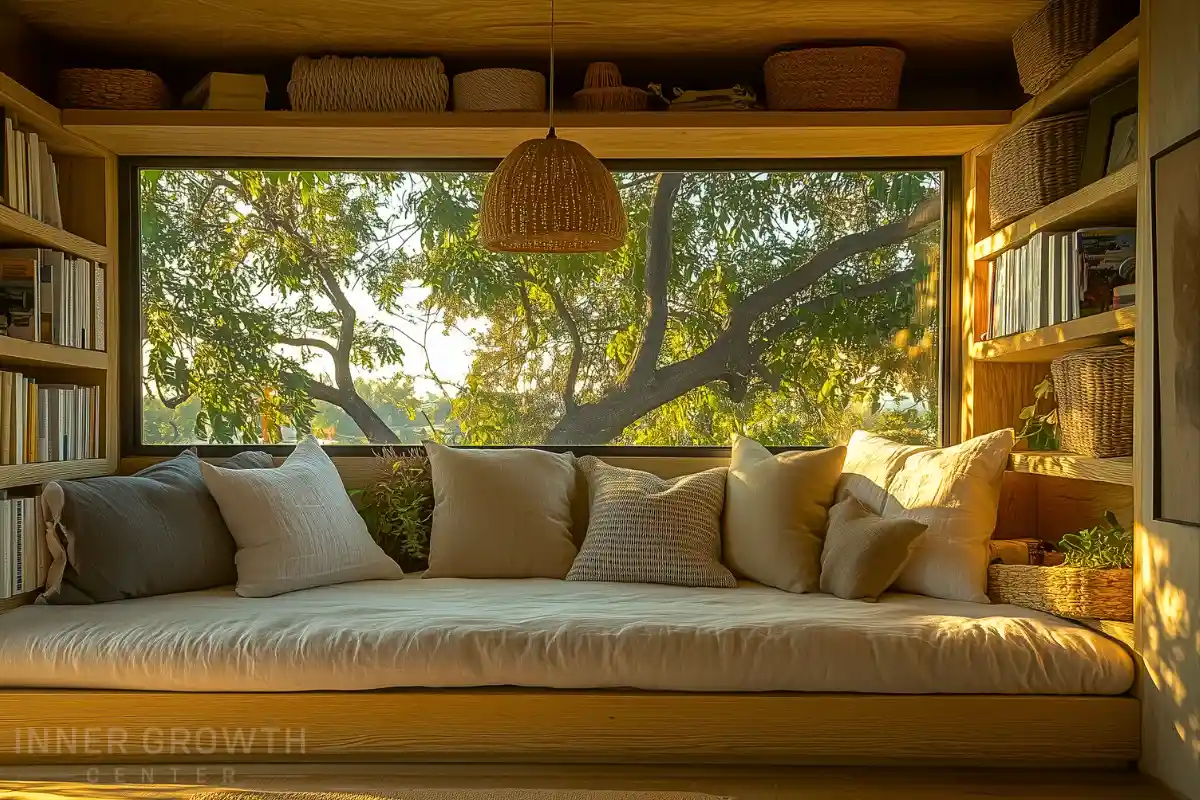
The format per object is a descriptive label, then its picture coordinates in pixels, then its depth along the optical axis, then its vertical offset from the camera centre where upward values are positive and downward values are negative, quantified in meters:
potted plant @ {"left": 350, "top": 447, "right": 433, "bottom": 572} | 3.57 -0.43
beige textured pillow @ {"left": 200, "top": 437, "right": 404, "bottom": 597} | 3.14 -0.45
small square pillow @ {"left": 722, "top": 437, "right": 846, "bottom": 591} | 3.22 -0.40
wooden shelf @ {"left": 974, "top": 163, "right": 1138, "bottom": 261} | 2.66 +0.53
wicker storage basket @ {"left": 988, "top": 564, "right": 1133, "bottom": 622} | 2.72 -0.54
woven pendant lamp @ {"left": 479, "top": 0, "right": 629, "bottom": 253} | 2.63 +0.52
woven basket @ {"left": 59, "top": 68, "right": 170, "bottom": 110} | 3.34 +1.00
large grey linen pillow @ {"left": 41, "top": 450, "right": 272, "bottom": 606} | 2.97 -0.45
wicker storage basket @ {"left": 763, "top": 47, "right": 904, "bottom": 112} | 3.36 +1.06
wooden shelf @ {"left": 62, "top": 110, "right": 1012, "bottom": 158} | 3.36 +0.89
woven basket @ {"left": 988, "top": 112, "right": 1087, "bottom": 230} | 3.04 +0.72
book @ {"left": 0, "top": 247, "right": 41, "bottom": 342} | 3.17 +0.30
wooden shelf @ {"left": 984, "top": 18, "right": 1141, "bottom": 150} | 2.64 +0.90
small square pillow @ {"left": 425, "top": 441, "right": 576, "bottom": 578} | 3.43 -0.44
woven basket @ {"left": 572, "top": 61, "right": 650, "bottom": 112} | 3.44 +1.02
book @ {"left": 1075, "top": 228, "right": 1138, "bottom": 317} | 2.80 +0.37
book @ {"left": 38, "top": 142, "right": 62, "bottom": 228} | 3.33 +0.66
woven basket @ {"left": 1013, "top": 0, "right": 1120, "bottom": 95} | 2.88 +1.05
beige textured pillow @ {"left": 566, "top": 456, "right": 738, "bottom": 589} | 3.28 -0.47
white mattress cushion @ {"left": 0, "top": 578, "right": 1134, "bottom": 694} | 2.60 -0.68
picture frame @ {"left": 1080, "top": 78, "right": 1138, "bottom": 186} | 2.78 +0.75
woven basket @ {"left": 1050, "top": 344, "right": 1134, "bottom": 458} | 2.69 -0.01
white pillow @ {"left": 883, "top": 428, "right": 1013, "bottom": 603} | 3.05 -0.37
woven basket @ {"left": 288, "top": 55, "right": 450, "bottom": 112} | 3.41 +1.04
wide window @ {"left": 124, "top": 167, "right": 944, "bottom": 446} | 3.87 +0.31
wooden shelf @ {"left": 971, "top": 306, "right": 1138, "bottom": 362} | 2.67 +0.17
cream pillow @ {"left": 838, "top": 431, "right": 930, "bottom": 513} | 3.34 -0.26
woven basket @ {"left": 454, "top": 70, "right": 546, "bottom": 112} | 3.39 +1.02
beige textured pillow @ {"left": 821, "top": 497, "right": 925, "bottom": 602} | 3.01 -0.49
